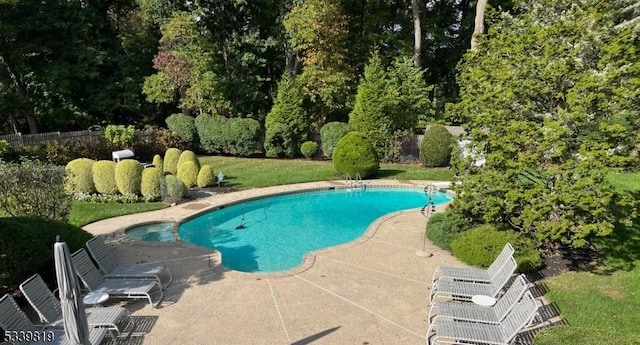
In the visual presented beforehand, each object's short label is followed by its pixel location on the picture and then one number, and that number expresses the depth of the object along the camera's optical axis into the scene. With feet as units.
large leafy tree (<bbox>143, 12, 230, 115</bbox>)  83.76
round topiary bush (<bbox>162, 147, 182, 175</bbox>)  57.57
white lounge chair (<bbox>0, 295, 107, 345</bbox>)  18.03
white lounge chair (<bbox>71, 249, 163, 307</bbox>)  23.57
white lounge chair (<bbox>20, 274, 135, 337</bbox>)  19.83
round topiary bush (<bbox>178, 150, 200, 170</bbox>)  56.57
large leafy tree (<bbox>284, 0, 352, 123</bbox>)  81.61
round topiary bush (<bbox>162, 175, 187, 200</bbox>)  49.00
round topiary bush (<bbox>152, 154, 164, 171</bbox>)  55.47
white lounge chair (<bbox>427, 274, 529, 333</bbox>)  19.57
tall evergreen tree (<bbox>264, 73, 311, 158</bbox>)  80.69
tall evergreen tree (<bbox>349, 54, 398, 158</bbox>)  73.97
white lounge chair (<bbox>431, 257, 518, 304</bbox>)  22.62
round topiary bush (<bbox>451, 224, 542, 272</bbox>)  27.71
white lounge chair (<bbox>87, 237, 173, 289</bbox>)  25.46
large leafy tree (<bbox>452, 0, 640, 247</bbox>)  25.75
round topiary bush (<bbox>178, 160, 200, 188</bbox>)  55.31
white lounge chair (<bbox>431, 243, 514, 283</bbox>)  24.04
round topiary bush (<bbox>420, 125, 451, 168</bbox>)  69.36
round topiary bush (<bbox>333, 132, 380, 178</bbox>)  59.77
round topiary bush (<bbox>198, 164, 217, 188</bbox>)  55.42
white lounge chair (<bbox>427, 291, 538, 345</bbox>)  17.76
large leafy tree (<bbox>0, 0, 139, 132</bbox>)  81.61
